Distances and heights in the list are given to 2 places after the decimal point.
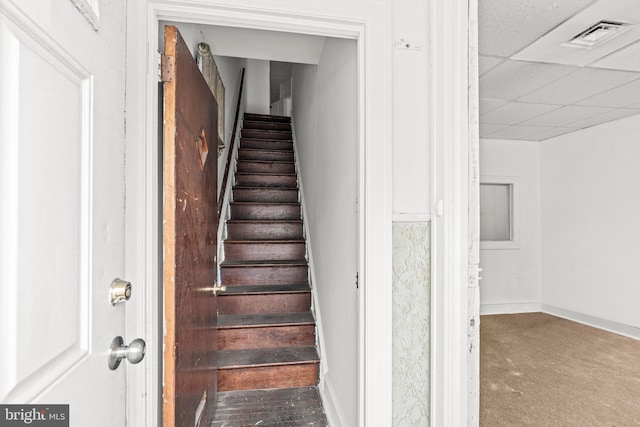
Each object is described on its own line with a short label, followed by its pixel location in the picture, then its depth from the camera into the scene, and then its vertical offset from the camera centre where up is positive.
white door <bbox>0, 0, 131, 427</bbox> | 0.51 +0.02
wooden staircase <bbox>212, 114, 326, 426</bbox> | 2.37 -0.67
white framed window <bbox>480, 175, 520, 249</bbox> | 4.75 +0.06
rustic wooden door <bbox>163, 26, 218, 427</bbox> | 1.22 -0.08
